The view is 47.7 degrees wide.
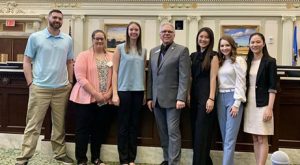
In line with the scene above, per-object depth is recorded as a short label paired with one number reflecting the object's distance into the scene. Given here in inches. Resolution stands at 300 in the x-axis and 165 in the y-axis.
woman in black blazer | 112.0
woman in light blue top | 125.0
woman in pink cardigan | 127.2
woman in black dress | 116.5
